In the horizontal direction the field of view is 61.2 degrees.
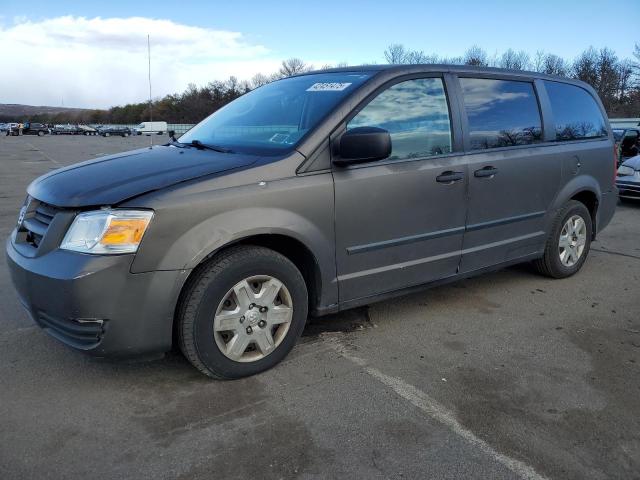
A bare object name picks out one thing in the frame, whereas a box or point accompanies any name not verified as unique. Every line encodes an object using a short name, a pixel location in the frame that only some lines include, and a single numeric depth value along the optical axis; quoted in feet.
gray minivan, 8.95
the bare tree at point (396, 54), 232.12
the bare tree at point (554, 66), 236.57
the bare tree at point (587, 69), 220.02
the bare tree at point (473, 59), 224.98
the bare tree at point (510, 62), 244.98
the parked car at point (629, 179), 31.94
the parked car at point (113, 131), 238.70
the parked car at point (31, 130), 211.61
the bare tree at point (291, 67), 281.82
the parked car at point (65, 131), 255.09
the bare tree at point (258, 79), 323.78
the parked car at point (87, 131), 254.68
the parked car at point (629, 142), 48.08
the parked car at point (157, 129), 235.81
